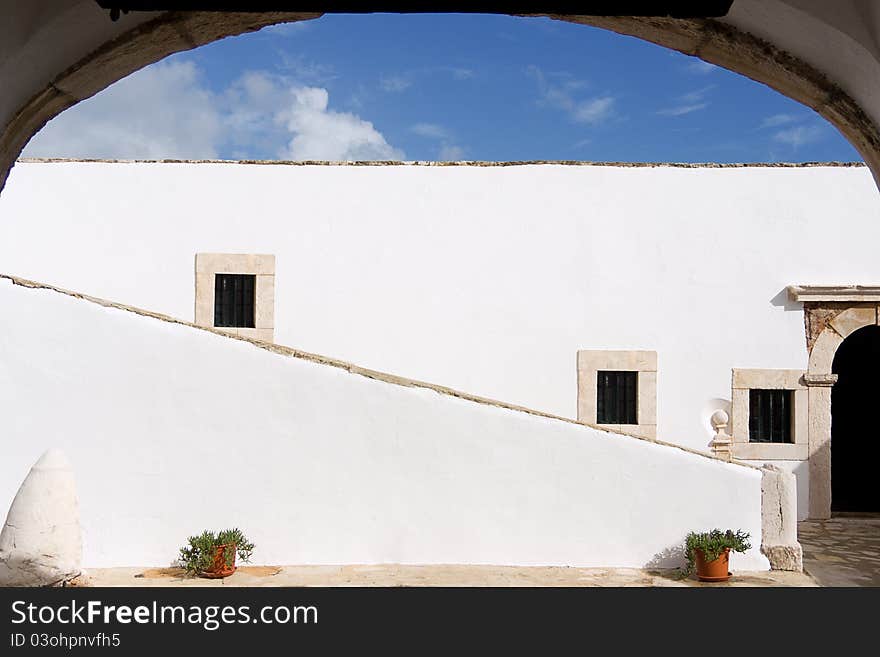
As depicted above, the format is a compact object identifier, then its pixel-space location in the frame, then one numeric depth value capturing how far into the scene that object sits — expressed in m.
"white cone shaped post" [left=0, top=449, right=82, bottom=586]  5.82
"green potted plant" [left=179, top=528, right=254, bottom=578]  6.20
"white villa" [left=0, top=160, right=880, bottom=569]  9.41
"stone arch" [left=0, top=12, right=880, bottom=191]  2.12
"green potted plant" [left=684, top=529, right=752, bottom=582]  6.30
